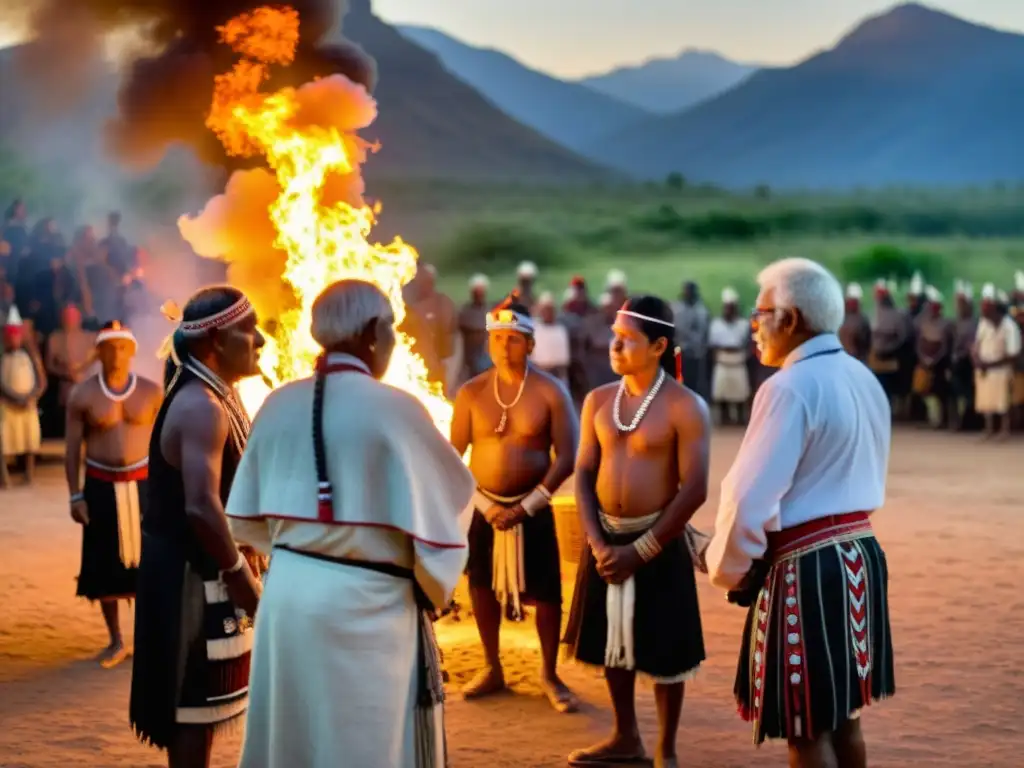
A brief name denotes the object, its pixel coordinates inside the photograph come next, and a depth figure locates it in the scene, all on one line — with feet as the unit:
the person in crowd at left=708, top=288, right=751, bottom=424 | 63.10
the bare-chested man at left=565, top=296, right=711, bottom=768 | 17.11
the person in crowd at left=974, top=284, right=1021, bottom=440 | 56.29
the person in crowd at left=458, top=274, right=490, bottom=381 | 59.88
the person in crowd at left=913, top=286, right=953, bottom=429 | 61.93
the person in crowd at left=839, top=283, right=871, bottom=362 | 63.77
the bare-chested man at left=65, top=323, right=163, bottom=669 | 23.11
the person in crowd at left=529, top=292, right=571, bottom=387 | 59.06
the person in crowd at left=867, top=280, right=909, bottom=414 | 63.82
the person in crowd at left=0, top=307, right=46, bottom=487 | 46.01
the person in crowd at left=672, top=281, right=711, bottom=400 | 63.62
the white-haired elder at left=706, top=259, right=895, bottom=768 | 13.57
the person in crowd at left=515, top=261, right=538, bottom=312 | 64.75
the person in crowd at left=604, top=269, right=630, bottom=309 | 62.37
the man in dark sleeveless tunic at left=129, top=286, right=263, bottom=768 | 14.30
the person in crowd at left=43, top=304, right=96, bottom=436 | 50.52
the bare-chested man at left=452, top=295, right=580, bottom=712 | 20.85
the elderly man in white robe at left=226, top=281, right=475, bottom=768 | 11.92
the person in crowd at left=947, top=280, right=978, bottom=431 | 60.54
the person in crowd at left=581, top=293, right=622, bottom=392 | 61.46
